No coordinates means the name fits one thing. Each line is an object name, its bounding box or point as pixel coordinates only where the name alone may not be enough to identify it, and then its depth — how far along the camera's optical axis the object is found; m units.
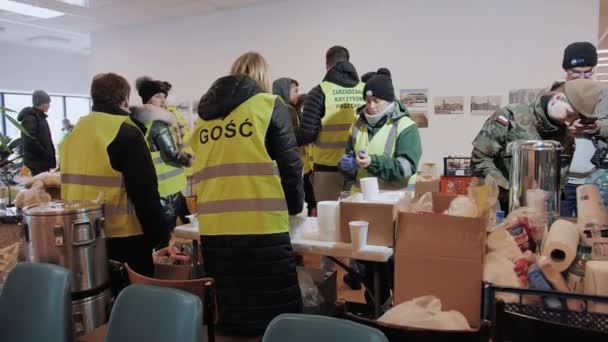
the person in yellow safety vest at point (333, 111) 3.20
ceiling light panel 5.52
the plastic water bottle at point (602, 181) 1.62
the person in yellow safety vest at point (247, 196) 1.85
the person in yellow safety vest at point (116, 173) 2.17
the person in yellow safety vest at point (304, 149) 4.02
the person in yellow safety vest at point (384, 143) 2.45
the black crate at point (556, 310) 1.07
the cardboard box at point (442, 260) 1.41
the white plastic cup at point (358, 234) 1.71
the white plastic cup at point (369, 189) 1.85
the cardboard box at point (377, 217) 1.71
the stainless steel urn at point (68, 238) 1.96
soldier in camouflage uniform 1.75
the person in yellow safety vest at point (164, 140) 3.20
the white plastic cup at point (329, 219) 1.87
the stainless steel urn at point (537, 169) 1.66
